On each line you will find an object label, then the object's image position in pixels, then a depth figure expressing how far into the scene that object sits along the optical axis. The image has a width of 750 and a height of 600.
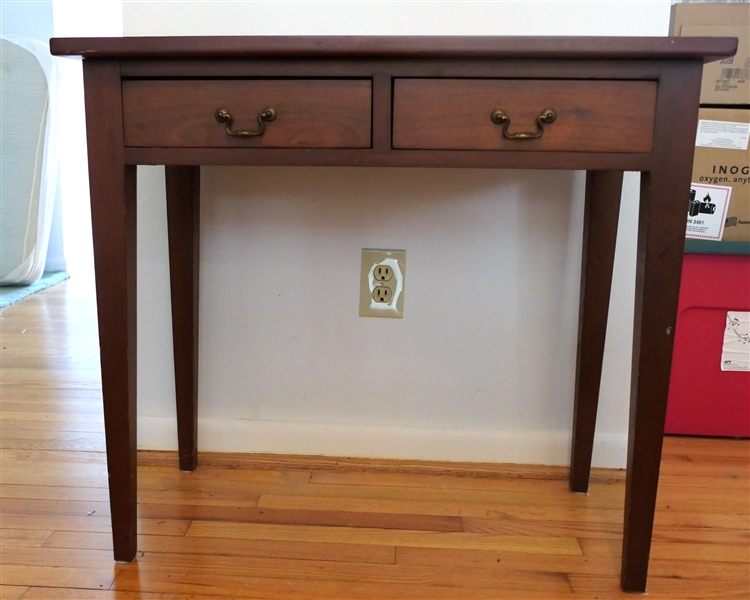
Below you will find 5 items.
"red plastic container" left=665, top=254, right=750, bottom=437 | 1.36
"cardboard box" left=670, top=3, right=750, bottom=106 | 1.23
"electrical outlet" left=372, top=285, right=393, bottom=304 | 1.22
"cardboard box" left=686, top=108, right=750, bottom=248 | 1.29
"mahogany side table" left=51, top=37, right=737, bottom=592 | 0.76
